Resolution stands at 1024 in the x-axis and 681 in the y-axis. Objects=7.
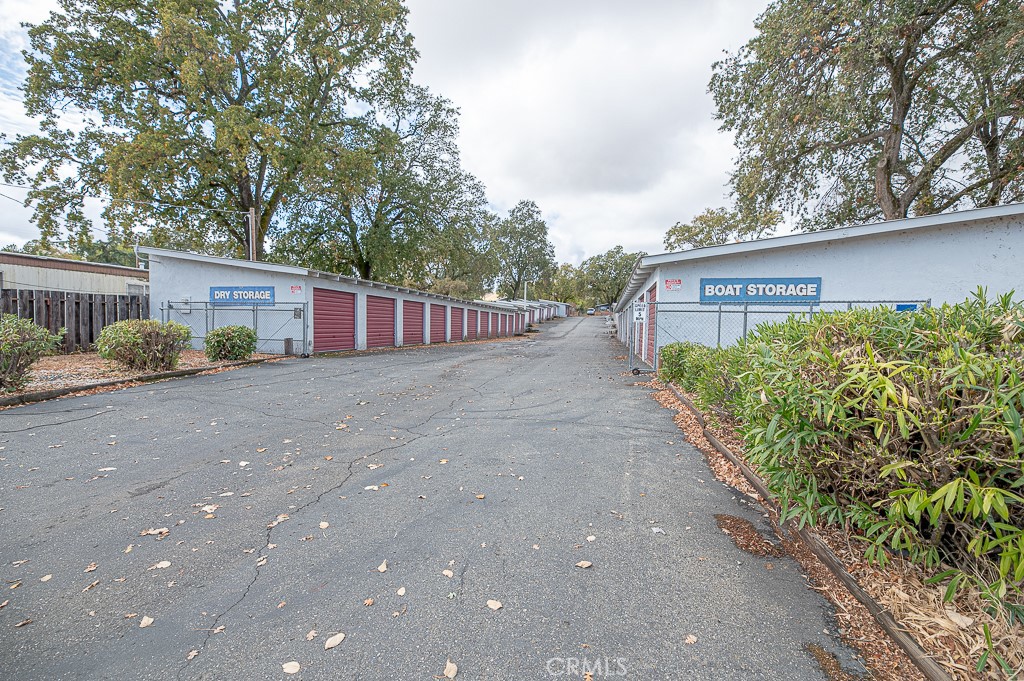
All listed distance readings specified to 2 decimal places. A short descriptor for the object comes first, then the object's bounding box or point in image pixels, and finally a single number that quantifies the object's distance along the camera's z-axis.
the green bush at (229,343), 11.50
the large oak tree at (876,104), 9.48
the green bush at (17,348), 6.58
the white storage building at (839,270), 8.26
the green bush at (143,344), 8.70
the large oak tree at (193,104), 16.12
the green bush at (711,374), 4.38
